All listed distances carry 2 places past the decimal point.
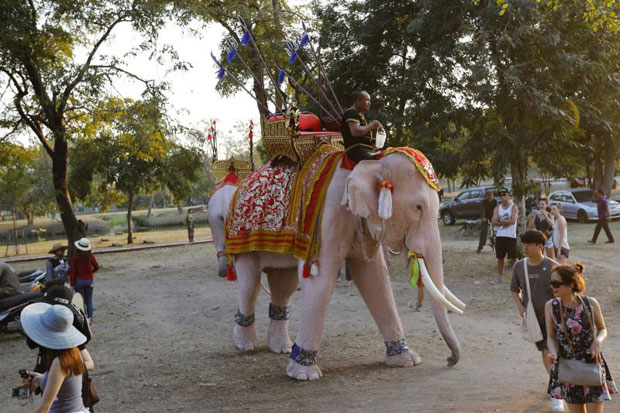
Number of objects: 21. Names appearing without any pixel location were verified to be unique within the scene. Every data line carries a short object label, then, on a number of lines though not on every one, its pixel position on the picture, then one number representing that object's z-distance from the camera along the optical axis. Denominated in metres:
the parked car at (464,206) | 26.95
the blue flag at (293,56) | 7.87
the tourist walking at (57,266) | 9.88
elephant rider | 6.59
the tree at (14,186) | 28.16
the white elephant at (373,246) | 6.24
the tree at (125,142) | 16.39
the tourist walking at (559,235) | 11.14
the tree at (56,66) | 15.15
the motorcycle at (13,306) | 9.47
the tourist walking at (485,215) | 16.34
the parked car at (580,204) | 24.59
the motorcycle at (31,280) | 10.50
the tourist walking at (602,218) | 17.27
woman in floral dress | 3.98
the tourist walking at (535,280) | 5.23
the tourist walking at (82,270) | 9.87
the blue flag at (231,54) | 8.20
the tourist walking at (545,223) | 11.36
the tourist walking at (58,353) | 3.60
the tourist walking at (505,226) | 11.40
